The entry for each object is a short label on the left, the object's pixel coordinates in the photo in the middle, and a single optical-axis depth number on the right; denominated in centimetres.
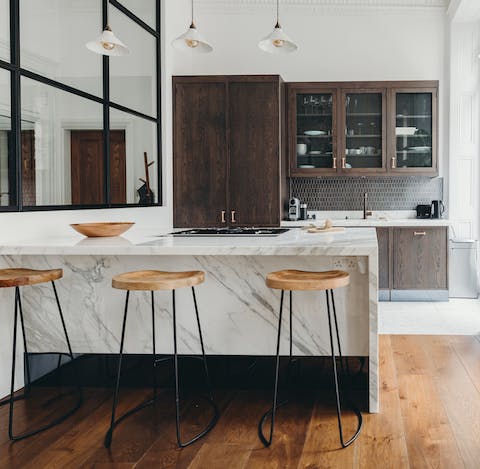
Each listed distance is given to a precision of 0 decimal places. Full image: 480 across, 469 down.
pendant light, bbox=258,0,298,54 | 368
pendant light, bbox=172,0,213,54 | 361
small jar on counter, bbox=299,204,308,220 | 638
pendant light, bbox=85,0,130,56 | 329
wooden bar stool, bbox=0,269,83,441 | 270
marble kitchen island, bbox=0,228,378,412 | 303
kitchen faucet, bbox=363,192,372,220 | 647
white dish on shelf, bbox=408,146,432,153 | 611
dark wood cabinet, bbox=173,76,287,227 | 577
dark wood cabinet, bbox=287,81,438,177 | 609
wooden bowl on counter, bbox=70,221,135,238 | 342
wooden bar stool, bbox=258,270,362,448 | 259
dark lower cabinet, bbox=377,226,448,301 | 596
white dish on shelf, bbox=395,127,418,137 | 610
